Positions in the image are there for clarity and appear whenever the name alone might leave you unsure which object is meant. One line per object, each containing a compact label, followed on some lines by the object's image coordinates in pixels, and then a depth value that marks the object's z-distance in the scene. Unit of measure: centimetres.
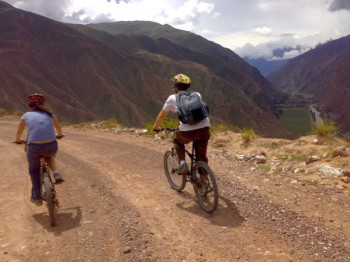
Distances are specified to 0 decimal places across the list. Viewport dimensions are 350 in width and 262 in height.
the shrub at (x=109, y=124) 1750
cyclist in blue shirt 648
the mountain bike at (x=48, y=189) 624
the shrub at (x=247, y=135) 1148
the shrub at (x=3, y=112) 2539
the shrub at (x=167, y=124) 1412
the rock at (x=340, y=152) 862
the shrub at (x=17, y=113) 2550
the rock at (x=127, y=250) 520
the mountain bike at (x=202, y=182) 617
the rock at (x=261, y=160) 945
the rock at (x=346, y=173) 769
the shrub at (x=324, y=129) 1045
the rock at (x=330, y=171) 778
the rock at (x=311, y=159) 880
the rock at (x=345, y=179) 748
